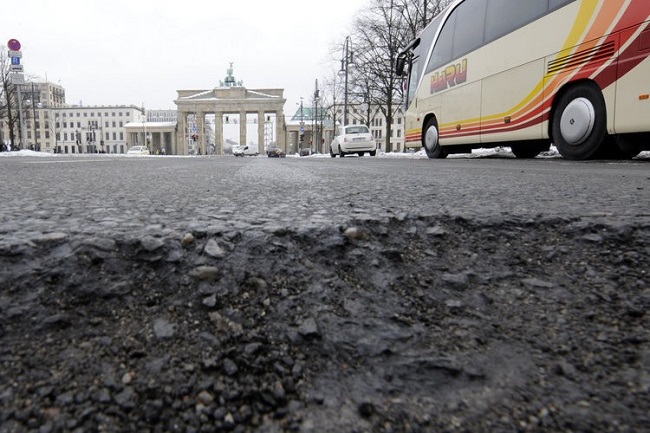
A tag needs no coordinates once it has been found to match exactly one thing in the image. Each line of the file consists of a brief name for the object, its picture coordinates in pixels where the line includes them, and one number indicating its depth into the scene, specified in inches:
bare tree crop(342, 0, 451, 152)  1041.6
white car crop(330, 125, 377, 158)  953.5
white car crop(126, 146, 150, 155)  1984.5
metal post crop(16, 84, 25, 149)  935.0
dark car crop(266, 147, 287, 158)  1788.9
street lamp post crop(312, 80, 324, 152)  1713.8
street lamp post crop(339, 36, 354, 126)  1149.5
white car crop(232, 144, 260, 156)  1954.1
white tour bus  244.4
